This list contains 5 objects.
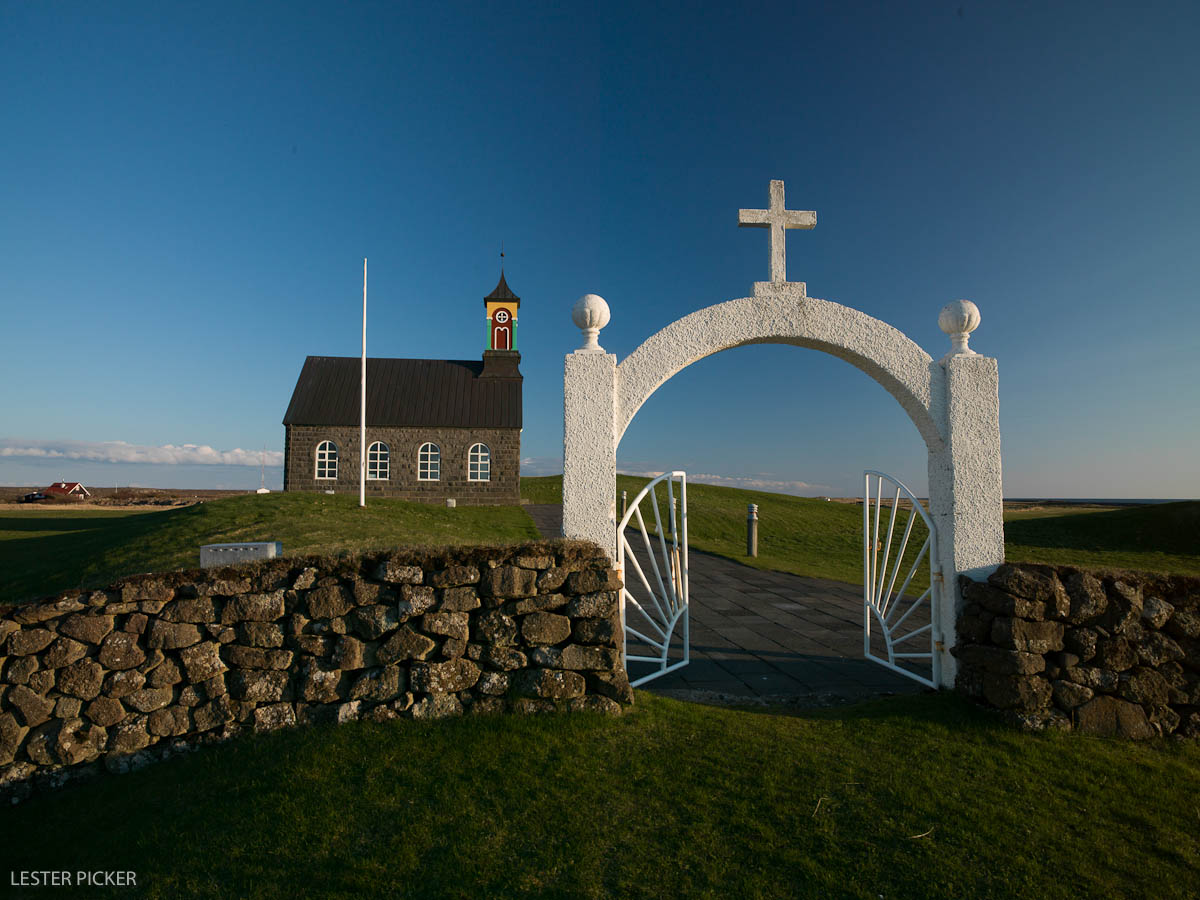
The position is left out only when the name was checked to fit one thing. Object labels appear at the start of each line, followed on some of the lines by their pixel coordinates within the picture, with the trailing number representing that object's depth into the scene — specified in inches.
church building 965.8
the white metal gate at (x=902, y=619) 207.2
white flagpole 709.8
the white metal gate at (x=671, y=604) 204.2
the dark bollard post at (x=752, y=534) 556.4
